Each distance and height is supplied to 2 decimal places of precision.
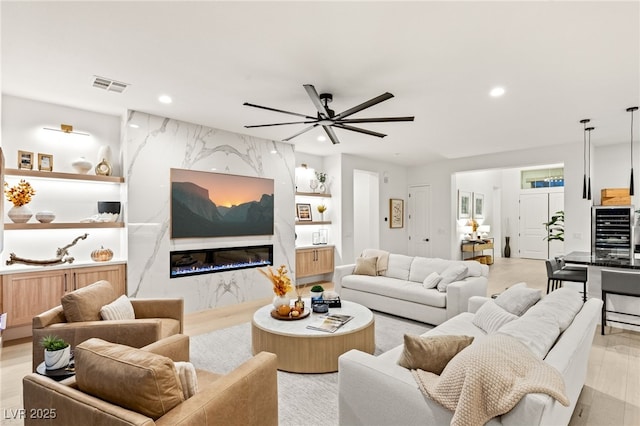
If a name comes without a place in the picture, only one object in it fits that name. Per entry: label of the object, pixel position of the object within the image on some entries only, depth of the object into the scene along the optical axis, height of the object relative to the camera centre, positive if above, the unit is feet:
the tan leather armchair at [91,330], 8.17 -3.11
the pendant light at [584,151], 17.63 +3.61
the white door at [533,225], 34.51 -1.42
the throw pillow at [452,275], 14.14 -2.80
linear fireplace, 16.10 -2.63
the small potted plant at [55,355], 6.47 -2.90
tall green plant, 32.28 -1.48
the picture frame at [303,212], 22.74 -0.05
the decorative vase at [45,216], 12.91 -0.24
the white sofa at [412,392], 4.38 -3.03
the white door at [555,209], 33.24 +0.35
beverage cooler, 18.61 -0.97
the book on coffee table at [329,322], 10.19 -3.64
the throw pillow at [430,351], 5.88 -2.56
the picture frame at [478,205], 33.03 +0.68
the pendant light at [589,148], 16.56 +3.79
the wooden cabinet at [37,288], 11.87 -2.99
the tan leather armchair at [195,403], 4.27 -2.79
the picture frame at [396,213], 27.14 -0.11
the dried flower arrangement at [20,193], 12.49 +0.67
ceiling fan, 9.79 +3.29
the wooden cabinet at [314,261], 21.39 -3.42
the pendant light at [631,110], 13.60 +4.37
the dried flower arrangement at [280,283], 11.34 -2.53
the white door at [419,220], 27.32 -0.70
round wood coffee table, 9.68 -4.03
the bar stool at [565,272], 14.10 -2.75
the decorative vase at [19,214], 12.53 -0.15
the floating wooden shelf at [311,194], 21.83 +1.18
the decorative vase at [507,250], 36.47 -4.25
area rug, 7.82 -4.89
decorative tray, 10.93 -3.58
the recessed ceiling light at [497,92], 11.71 +4.44
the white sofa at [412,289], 13.53 -3.52
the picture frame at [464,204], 30.30 +0.73
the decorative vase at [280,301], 11.49 -3.19
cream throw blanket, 4.40 -2.39
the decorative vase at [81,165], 13.80 +1.94
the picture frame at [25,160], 12.83 +2.00
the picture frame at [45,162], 13.25 +1.97
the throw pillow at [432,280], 14.57 -3.10
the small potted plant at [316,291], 12.44 -3.09
